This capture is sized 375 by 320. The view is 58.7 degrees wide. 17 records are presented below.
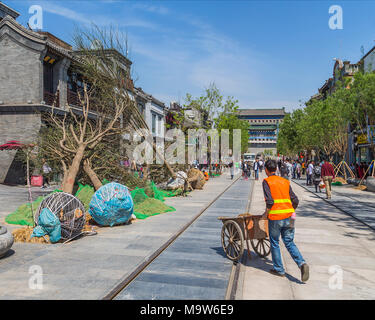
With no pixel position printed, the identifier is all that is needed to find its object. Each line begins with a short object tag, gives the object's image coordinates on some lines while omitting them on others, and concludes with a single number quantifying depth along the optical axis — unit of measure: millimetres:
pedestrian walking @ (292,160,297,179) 32488
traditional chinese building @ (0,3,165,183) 21047
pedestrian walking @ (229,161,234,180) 31172
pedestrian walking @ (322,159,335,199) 15434
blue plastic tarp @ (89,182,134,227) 8898
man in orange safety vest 5023
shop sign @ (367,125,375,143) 20781
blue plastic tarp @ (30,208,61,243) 7328
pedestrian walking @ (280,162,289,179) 18833
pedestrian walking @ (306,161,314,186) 22609
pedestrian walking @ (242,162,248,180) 30395
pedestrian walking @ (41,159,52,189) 14048
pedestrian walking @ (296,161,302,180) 31628
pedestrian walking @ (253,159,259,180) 29098
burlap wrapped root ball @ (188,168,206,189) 19547
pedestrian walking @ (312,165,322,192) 18622
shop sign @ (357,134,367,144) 29534
